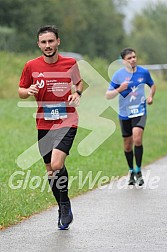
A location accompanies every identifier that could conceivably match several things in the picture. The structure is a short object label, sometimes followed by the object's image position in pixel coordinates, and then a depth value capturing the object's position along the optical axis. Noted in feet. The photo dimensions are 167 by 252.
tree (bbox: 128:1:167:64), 321.73
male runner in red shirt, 29.45
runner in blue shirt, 42.91
